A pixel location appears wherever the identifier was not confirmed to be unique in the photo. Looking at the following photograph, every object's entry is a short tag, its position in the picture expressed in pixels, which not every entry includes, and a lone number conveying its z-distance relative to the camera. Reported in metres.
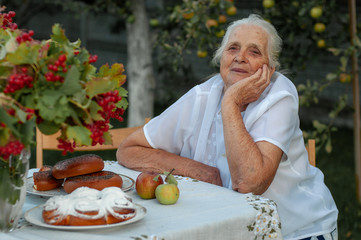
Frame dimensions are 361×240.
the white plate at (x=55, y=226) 1.53
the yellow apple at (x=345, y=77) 4.02
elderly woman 2.22
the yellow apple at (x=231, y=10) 4.14
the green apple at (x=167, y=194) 1.83
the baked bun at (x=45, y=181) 1.94
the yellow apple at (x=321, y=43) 4.22
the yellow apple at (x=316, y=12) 4.03
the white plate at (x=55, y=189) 1.89
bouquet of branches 1.41
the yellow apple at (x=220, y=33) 4.15
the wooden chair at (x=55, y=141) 2.82
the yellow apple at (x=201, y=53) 4.27
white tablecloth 1.56
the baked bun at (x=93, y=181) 1.87
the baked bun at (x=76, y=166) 1.91
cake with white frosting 1.55
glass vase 1.51
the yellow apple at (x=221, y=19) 4.16
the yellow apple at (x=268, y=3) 4.14
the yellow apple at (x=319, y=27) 4.12
